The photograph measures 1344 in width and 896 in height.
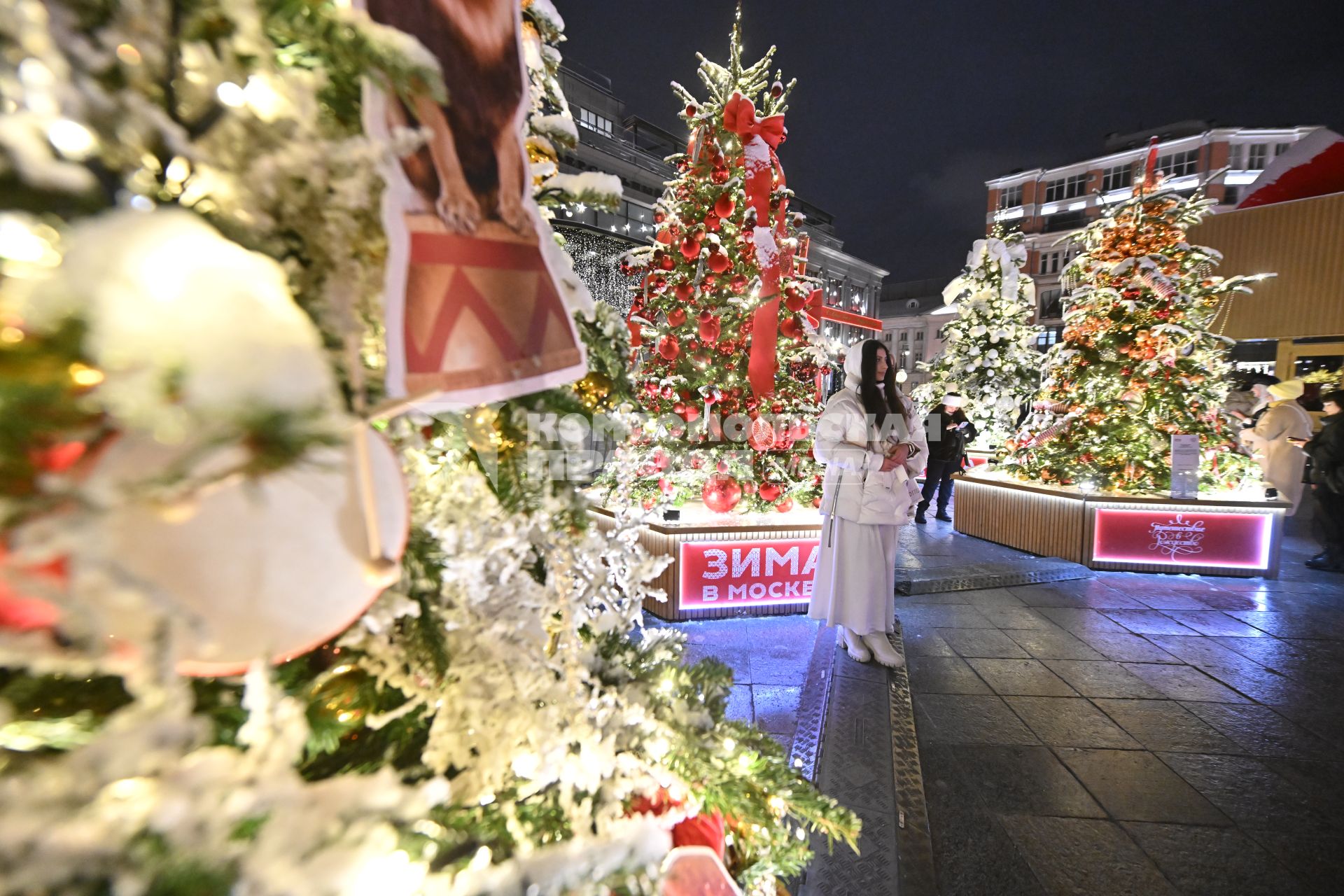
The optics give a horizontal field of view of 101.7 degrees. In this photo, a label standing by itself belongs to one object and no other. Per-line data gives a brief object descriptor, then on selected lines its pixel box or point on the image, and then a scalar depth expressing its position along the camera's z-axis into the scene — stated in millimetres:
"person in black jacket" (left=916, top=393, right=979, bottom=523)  8422
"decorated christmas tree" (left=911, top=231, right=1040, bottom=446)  11969
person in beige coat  8312
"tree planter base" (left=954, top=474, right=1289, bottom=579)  6250
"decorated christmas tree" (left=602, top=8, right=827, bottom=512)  5414
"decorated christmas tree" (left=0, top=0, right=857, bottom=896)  435
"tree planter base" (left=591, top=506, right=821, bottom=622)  4902
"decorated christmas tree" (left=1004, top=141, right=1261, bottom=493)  7039
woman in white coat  3787
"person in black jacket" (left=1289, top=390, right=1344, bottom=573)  6570
